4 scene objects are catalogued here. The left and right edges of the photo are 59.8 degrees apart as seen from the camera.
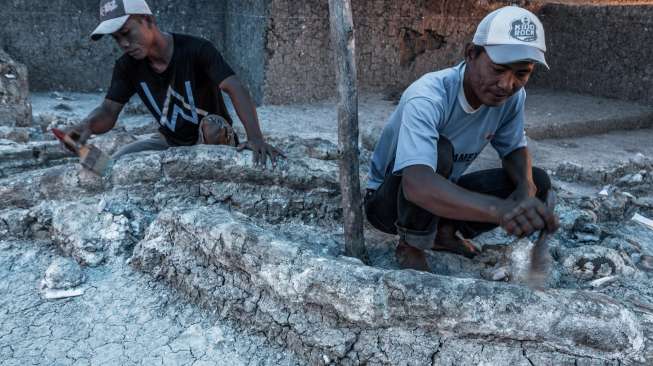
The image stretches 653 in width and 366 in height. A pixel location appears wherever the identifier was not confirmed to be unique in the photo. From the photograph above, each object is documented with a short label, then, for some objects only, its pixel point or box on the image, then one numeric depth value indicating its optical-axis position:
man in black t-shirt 2.88
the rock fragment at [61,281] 2.42
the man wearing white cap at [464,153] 1.95
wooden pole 2.32
